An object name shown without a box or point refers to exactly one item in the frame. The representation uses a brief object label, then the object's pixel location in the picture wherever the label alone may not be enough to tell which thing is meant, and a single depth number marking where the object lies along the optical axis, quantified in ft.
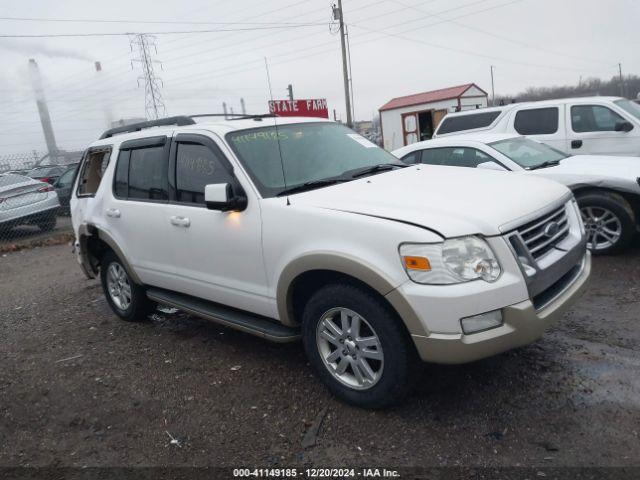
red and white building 65.49
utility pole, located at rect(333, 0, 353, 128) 77.66
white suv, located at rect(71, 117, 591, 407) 9.04
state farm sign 56.80
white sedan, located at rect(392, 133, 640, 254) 18.37
